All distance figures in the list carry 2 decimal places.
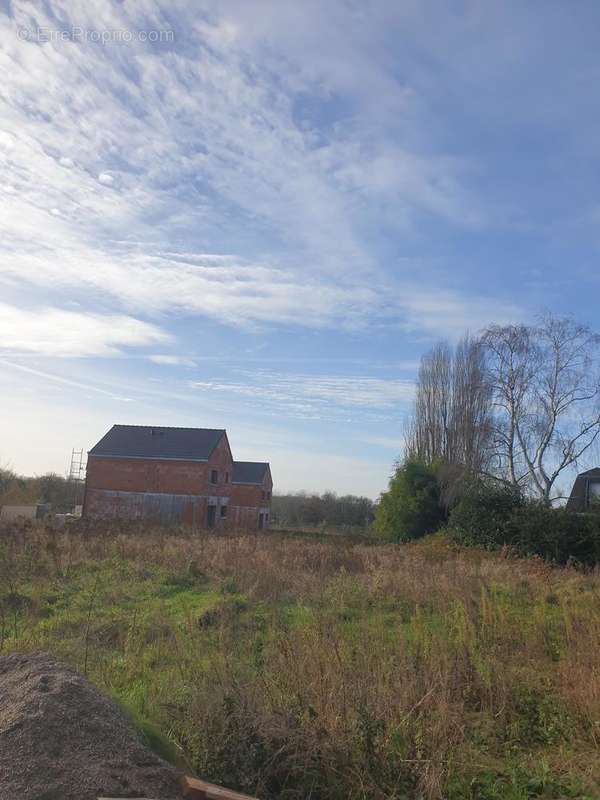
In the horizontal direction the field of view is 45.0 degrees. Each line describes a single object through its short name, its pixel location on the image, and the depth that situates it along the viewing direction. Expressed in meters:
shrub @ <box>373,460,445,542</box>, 32.66
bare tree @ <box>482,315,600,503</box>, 30.48
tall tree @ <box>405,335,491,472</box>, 36.44
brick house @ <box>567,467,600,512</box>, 36.71
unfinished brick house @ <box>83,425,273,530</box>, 45.81
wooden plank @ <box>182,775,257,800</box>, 3.87
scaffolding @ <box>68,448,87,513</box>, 54.89
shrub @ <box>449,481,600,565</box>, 20.55
